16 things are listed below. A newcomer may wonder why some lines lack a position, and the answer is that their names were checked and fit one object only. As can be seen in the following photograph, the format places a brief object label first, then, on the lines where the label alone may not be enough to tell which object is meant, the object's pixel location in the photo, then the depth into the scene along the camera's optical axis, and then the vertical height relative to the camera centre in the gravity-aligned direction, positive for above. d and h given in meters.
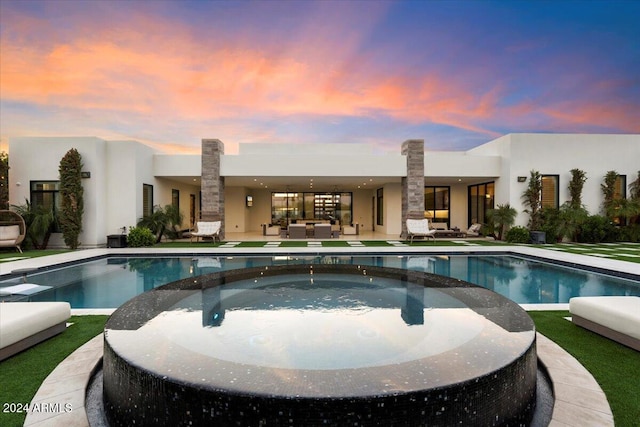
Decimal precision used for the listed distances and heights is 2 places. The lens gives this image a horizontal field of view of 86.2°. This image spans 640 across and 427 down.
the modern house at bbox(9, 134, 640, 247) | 12.22 +1.54
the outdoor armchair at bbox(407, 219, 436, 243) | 13.94 -0.76
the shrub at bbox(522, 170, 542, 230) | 13.60 +0.53
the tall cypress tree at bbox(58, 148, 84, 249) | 11.61 +0.49
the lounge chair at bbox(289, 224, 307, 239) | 15.48 -0.92
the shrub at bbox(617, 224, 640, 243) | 13.26 -0.90
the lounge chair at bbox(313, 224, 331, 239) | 15.67 -0.93
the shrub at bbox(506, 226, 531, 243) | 12.98 -0.94
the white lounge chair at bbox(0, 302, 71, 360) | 3.04 -1.08
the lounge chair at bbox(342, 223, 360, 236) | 17.08 -0.97
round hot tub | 1.73 -1.02
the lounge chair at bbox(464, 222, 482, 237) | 15.79 -0.96
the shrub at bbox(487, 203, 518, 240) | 13.66 -0.31
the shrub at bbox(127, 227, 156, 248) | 12.11 -0.94
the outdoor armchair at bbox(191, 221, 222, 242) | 13.80 -0.65
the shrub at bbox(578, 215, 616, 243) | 13.05 -0.76
